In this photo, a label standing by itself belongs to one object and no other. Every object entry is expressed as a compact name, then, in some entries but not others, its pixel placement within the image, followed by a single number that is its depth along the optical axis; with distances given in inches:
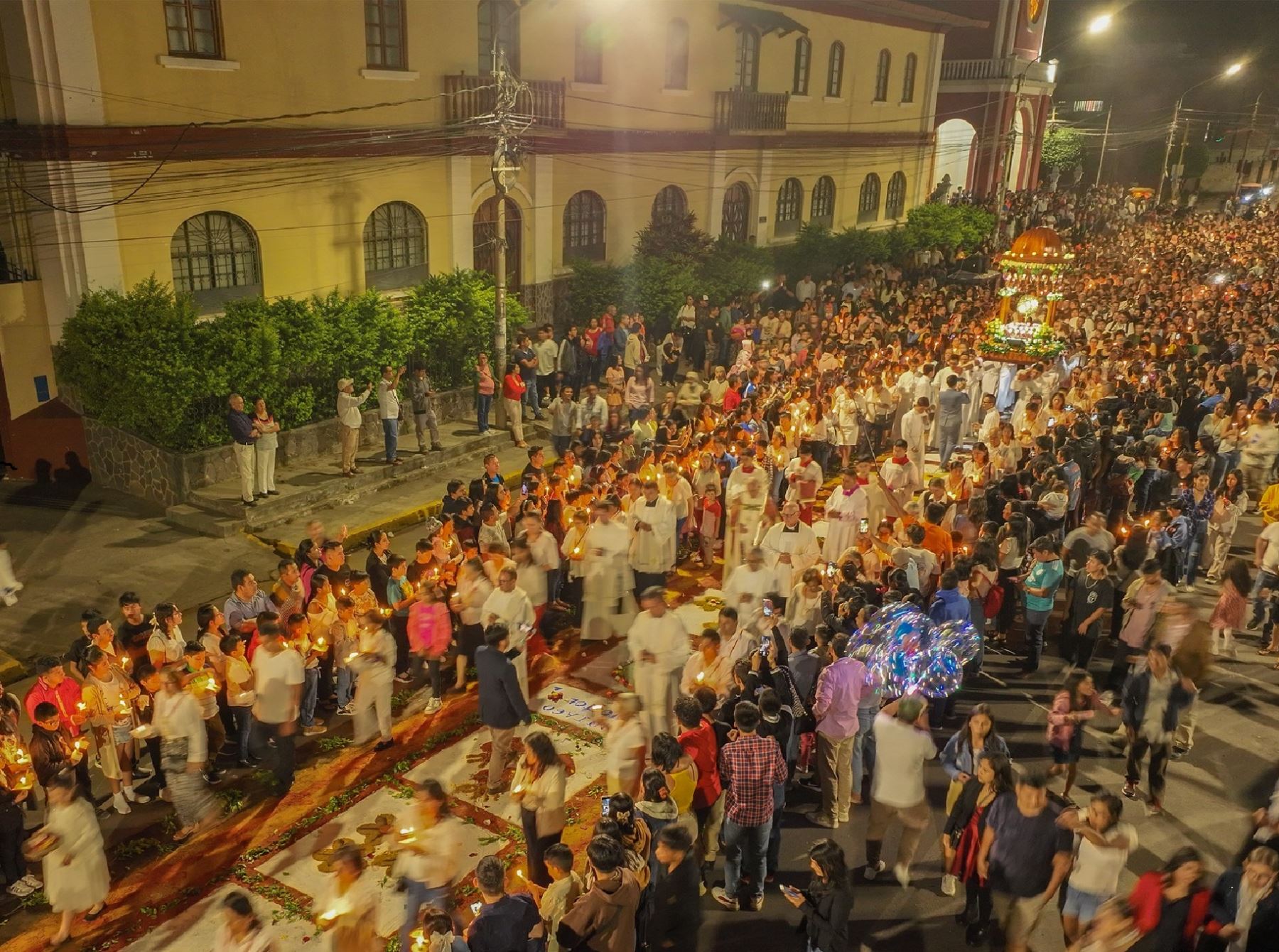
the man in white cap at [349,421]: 583.8
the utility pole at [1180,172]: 2417.6
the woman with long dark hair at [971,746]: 270.4
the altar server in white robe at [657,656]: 328.2
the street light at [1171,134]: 1888.5
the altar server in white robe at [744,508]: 458.6
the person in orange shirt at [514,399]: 671.1
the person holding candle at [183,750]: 290.5
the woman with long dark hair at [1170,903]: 219.9
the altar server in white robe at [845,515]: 442.9
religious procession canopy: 701.3
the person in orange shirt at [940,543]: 405.4
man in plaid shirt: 262.8
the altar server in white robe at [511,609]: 344.5
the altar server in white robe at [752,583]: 361.1
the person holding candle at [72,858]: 247.8
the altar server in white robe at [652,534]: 422.6
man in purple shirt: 295.0
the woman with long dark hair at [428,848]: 236.2
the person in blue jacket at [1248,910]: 223.0
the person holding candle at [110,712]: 303.3
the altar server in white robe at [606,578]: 407.2
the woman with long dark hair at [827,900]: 226.4
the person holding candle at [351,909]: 213.0
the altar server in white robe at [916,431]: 576.4
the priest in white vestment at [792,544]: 395.2
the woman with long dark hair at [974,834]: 254.8
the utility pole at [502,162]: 653.9
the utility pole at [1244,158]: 2642.7
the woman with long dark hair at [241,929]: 206.1
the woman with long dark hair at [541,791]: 259.6
